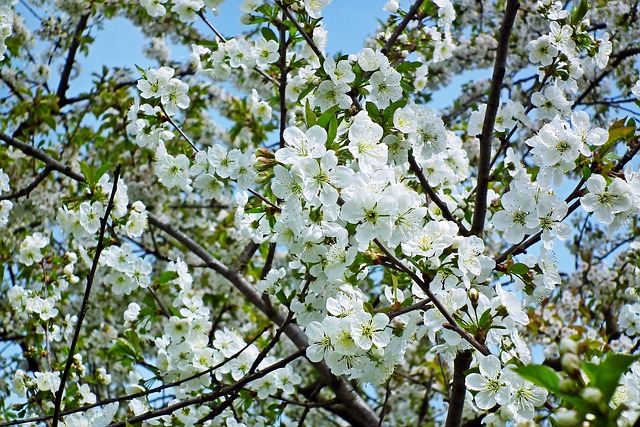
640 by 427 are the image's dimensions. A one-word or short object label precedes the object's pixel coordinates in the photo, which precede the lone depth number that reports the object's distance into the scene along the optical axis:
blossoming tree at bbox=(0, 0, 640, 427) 0.89
